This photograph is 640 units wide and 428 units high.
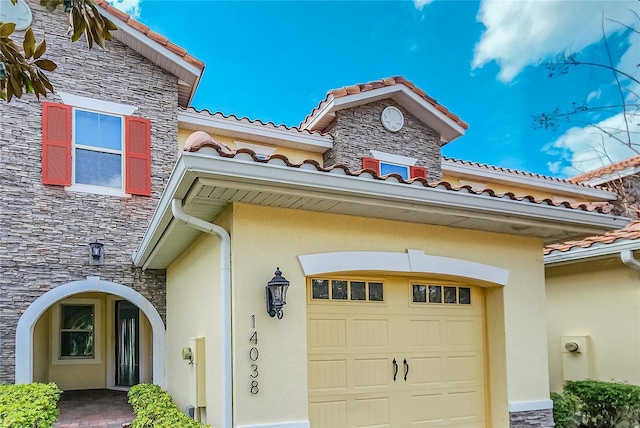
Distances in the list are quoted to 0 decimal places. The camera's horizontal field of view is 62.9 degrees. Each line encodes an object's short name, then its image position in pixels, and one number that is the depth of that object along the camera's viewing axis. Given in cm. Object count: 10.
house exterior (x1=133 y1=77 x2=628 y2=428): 557
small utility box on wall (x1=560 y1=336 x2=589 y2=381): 998
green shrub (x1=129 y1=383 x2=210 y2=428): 620
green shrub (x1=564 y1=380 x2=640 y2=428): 855
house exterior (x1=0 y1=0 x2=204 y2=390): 1002
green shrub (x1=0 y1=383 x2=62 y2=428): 579
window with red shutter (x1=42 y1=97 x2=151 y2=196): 1048
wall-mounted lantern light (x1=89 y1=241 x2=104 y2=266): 1052
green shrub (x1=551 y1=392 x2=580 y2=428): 802
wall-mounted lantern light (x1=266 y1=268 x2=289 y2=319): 564
